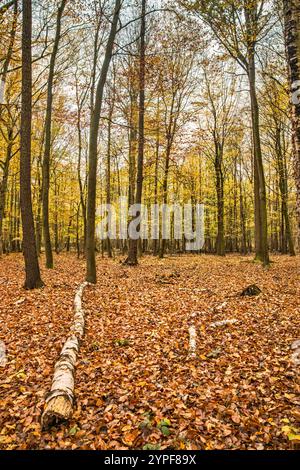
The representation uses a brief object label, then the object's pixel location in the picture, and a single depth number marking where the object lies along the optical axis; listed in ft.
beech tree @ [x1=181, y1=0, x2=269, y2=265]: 35.94
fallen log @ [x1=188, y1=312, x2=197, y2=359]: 17.37
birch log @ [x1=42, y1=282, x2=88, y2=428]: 11.93
